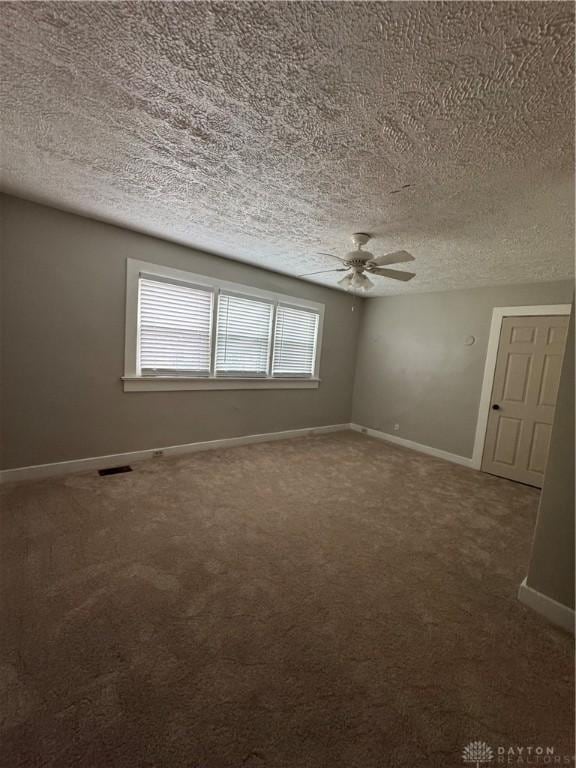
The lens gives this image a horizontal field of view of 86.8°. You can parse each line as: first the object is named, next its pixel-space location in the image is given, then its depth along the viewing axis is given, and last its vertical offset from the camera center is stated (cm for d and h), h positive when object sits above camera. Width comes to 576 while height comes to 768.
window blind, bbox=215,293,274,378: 400 +20
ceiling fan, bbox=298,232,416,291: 274 +85
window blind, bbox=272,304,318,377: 462 +20
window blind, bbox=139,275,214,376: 340 +20
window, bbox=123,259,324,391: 338 +19
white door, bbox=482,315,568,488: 364 -27
